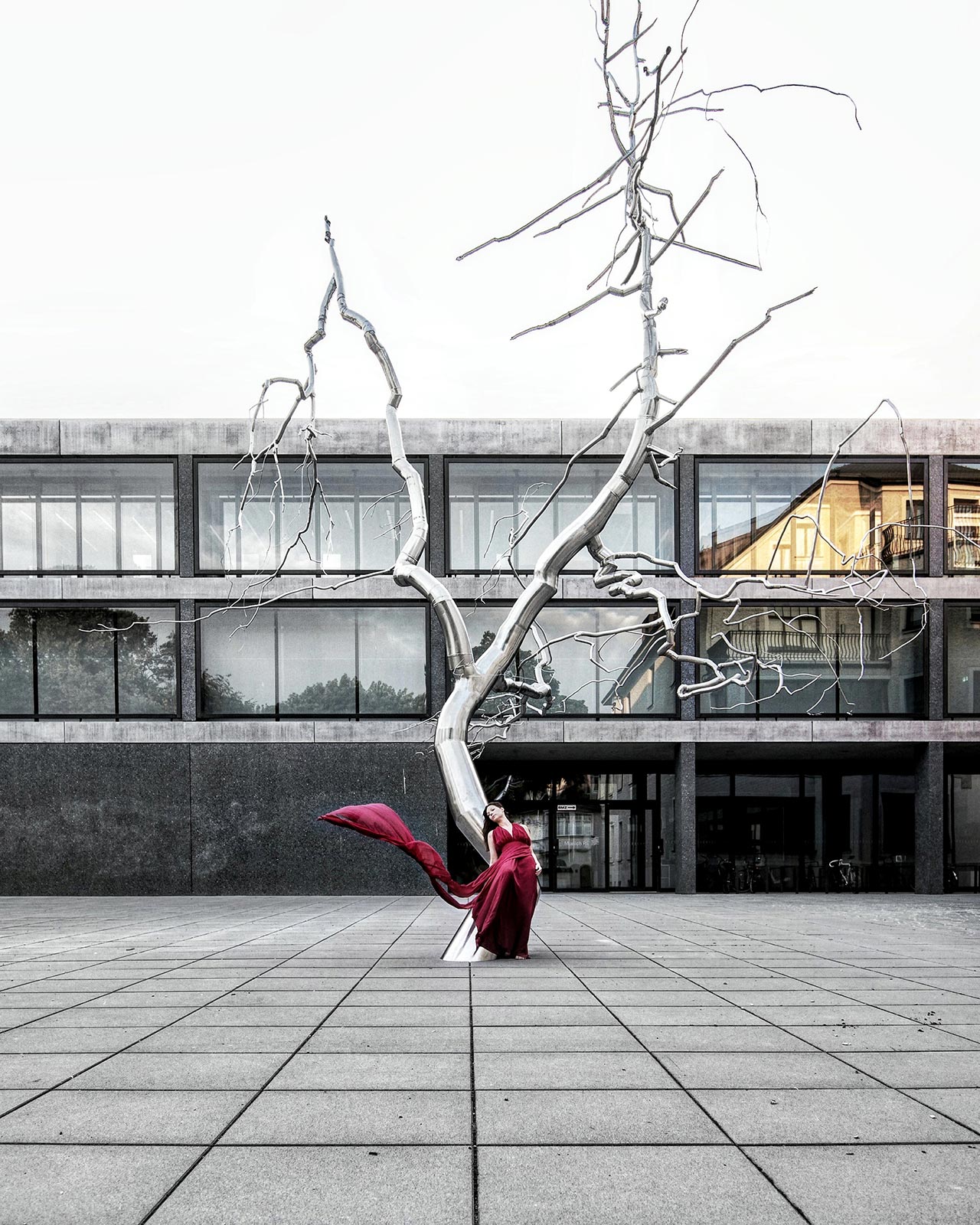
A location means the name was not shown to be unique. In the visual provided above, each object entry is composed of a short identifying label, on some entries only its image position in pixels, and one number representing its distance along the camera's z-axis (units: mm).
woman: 10086
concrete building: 24406
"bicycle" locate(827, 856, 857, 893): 26469
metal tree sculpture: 10453
